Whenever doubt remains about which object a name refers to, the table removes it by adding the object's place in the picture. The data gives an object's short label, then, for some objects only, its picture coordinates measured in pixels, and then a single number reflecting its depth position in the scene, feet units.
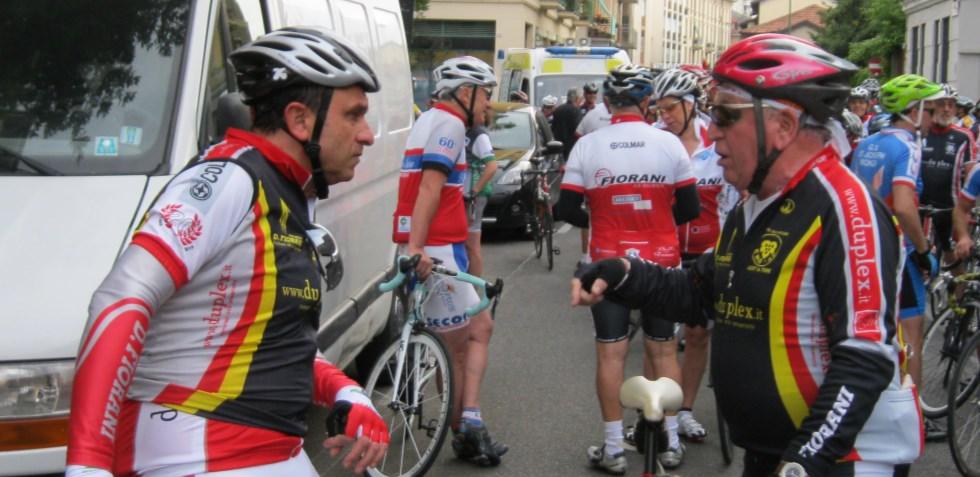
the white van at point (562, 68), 77.93
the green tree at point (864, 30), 153.38
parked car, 49.47
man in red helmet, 8.32
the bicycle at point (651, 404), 8.09
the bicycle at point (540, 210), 43.69
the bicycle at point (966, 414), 19.60
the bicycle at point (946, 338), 22.57
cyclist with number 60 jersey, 18.69
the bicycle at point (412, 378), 18.43
